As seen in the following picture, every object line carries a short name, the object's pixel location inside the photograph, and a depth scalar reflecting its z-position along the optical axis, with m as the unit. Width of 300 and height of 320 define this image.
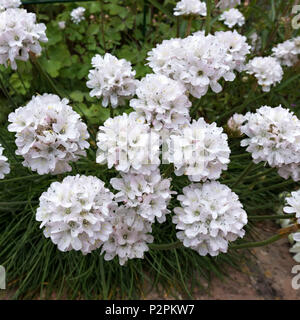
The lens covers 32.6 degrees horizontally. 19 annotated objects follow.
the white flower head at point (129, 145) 0.15
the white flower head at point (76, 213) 0.15
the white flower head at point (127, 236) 0.16
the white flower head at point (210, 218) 0.16
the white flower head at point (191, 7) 0.21
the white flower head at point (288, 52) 0.25
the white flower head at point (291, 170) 0.17
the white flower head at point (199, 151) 0.15
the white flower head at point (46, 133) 0.16
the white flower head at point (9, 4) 0.20
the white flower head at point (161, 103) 0.16
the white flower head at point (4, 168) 0.18
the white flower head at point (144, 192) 0.15
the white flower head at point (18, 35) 0.18
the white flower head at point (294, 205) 0.16
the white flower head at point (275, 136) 0.17
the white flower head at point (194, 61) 0.17
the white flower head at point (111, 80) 0.18
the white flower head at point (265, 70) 0.23
